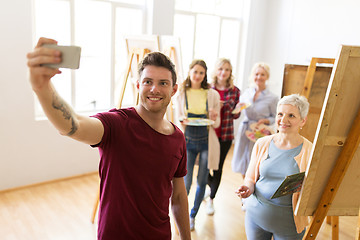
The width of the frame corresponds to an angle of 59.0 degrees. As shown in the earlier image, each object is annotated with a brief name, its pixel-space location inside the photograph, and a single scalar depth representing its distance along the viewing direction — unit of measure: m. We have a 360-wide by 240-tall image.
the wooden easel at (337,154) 1.31
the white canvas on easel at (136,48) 2.75
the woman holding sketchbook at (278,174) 1.77
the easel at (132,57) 2.74
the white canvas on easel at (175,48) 2.67
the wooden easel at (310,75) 2.56
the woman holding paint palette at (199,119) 2.96
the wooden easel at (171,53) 2.70
